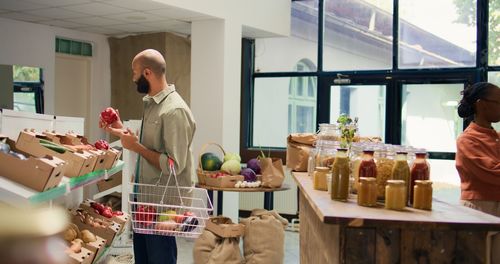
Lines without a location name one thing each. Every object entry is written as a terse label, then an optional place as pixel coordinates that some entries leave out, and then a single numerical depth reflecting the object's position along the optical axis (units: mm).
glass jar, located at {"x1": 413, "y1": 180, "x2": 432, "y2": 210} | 2006
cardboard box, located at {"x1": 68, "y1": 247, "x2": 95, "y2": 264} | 2504
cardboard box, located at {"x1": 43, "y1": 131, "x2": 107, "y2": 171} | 2608
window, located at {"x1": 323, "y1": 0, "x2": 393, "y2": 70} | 6785
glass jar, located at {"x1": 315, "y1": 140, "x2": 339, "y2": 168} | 2752
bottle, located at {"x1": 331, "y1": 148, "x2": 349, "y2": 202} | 2193
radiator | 7004
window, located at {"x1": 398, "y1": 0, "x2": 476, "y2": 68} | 6363
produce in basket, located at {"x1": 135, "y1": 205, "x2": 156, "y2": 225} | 2725
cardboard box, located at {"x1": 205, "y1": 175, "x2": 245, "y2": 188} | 4684
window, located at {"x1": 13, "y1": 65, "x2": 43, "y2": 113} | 6219
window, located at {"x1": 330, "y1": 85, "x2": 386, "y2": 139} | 6805
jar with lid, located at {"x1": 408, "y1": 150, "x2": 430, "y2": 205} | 2092
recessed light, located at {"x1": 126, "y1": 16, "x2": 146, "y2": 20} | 5919
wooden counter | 1754
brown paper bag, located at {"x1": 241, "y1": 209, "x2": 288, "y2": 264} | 4441
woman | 2910
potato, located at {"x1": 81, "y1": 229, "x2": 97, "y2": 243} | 2875
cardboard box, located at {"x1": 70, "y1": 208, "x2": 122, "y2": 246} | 3066
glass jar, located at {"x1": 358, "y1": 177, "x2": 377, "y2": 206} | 2037
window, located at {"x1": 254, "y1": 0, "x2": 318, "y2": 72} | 7203
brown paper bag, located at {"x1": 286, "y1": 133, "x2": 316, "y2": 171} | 3874
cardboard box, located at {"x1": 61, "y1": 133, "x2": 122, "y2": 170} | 2718
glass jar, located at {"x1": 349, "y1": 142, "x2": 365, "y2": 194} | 2318
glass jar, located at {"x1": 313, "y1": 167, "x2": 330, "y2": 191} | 2572
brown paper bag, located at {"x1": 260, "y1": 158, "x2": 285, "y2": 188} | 4797
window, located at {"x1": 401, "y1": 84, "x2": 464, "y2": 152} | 6453
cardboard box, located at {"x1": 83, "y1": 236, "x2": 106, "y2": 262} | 2781
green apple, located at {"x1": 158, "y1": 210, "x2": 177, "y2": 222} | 2707
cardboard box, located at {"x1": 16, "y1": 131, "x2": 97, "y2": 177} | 2234
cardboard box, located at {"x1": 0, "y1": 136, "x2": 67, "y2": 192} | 1874
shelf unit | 1729
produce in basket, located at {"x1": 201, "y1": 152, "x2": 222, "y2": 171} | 4926
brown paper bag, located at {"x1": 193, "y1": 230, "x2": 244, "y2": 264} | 4312
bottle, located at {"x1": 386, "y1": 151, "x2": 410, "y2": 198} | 2080
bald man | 2920
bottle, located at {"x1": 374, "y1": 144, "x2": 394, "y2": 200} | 2158
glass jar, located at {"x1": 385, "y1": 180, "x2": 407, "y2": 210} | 1966
